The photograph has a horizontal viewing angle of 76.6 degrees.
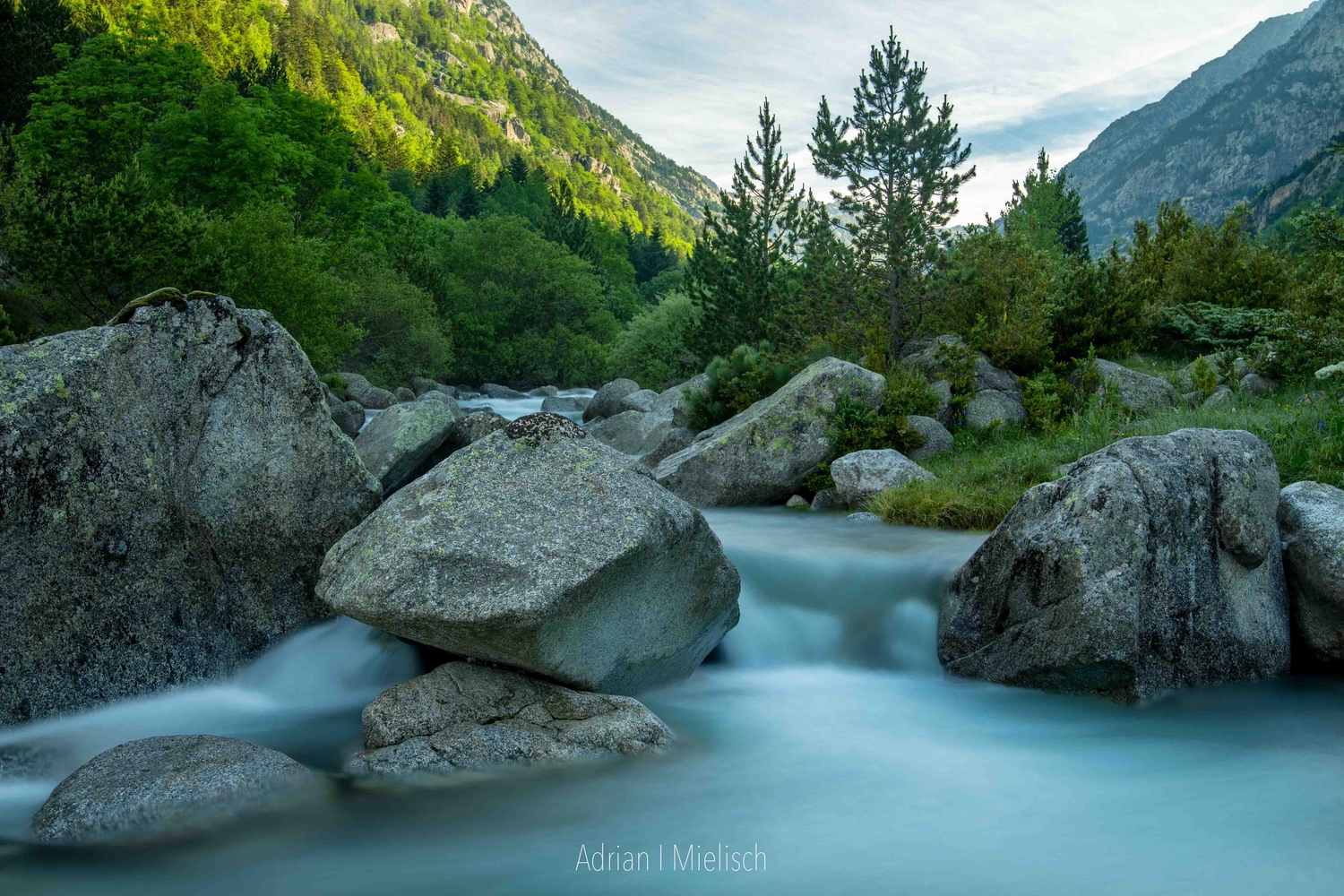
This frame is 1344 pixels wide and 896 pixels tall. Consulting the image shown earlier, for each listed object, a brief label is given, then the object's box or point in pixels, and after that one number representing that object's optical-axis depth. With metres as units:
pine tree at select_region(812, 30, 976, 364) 20.55
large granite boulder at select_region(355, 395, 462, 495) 11.06
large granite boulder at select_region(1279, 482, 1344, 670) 6.73
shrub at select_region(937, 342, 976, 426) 15.90
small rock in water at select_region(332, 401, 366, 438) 23.30
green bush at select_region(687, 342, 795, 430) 18.50
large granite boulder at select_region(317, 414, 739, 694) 5.13
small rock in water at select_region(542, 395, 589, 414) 36.88
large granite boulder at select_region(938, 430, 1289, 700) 6.26
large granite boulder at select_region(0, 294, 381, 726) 5.39
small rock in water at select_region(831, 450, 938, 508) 12.40
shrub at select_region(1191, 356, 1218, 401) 15.05
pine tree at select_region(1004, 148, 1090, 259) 46.00
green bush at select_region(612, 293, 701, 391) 42.16
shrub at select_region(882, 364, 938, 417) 14.70
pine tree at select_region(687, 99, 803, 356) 31.14
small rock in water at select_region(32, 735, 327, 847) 4.26
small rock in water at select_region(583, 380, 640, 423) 28.39
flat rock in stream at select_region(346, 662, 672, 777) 5.06
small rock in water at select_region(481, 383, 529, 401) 46.22
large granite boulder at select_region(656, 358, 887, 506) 13.74
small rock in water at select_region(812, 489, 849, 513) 12.97
